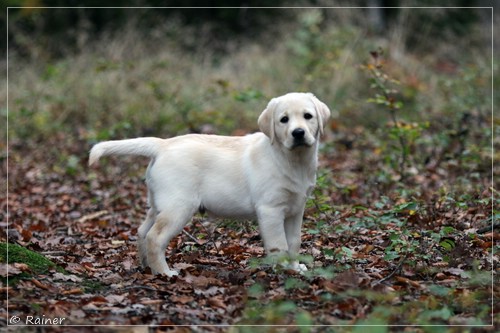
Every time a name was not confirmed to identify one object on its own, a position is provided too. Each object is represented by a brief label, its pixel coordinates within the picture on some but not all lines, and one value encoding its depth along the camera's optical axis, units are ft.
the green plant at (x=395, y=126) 53.93
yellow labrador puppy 36.04
